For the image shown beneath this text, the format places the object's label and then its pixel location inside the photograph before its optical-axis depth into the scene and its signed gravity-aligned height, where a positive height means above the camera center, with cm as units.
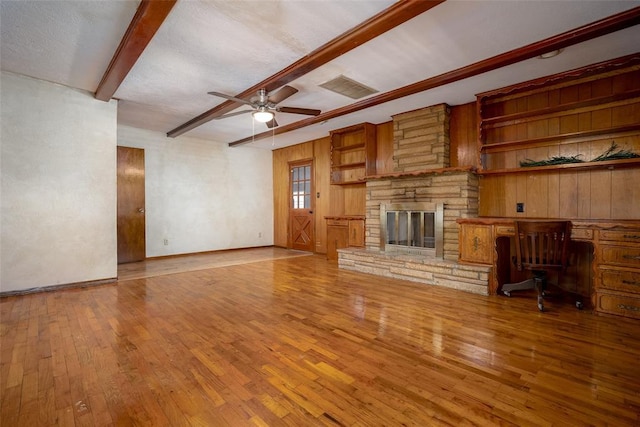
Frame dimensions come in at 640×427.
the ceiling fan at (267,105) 369 +143
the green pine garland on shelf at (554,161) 358 +64
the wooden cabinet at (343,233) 557 -44
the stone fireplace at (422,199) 413 +19
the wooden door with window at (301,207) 730 +11
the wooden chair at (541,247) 301 -40
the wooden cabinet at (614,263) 283 -52
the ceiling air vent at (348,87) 374 +167
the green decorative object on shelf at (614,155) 318 +64
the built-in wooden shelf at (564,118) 327 +119
